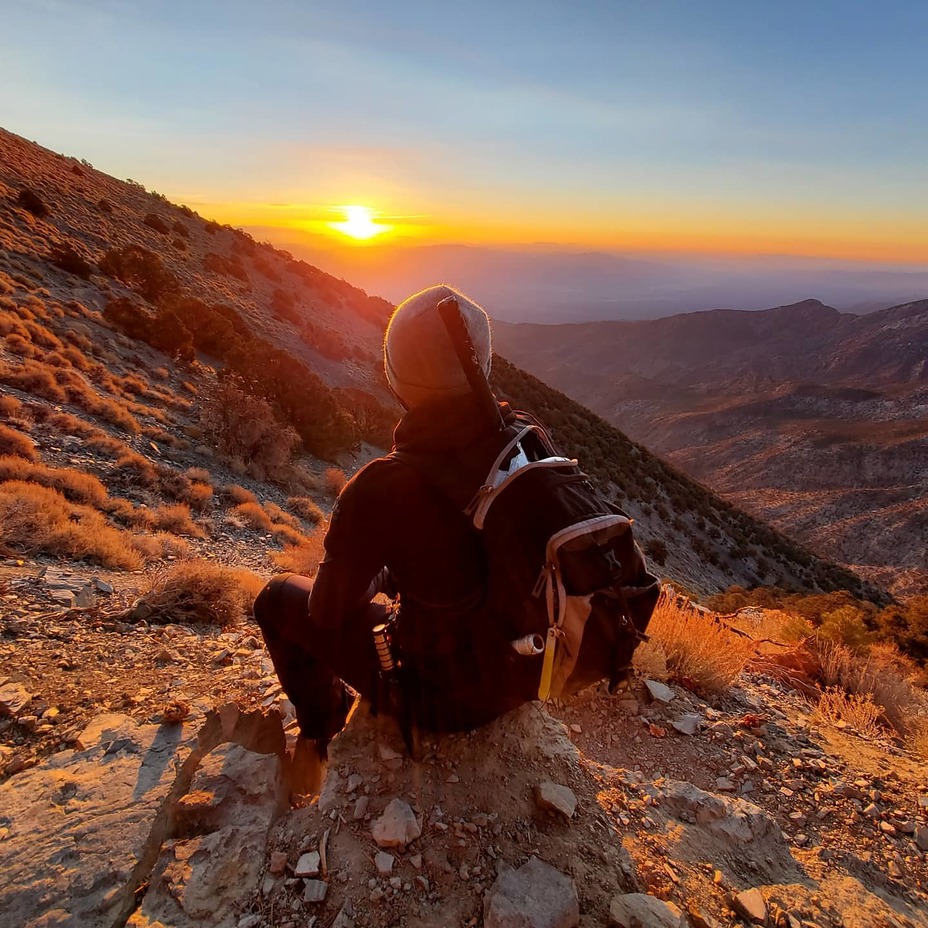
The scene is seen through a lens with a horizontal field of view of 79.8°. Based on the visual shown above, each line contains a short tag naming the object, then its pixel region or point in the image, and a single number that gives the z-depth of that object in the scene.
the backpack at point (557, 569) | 1.39
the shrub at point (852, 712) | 3.36
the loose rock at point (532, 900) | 1.54
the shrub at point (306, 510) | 9.69
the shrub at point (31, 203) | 17.91
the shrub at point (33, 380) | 8.38
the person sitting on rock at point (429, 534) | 1.48
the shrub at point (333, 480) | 11.52
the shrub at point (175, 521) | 6.43
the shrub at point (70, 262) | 15.38
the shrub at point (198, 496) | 7.58
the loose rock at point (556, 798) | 1.90
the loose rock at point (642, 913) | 1.56
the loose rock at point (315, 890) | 1.61
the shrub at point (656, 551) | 18.50
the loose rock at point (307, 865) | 1.67
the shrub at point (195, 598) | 3.73
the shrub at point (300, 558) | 6.22
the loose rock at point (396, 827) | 1.74
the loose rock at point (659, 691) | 3.14
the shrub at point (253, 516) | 7.80
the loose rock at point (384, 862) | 1.68
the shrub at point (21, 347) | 9.58
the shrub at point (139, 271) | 16.98
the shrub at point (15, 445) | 6.47
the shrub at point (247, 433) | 10.31
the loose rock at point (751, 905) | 1.68
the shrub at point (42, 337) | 10.64
